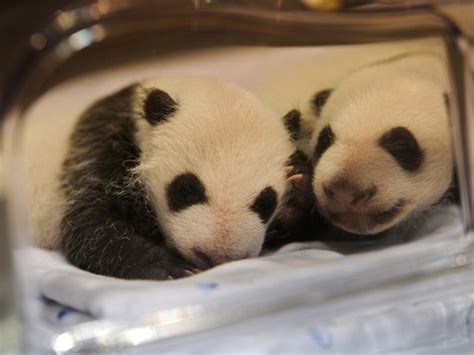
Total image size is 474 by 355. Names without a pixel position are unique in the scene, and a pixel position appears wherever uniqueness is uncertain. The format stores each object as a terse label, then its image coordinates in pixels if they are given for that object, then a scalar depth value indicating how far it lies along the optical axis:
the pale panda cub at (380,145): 0.71
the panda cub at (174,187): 0.69
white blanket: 0.64
